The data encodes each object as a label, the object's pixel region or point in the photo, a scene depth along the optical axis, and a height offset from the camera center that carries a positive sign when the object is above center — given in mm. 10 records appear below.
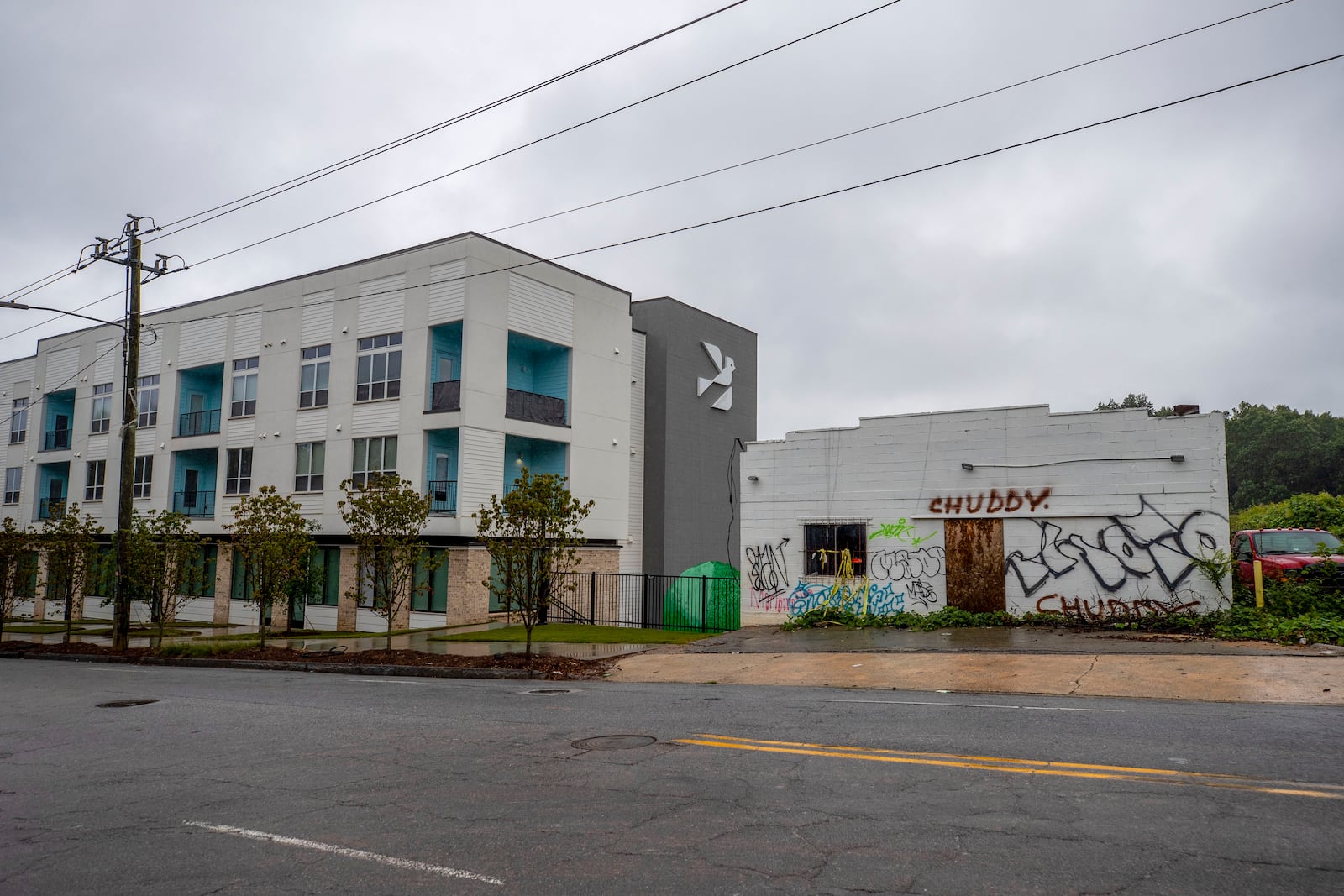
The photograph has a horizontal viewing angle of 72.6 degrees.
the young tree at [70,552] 25453 -245
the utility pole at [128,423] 22188 +2915
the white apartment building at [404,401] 28594 +4989
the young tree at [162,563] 23719 -508
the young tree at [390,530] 20078 +314
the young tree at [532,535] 16906 +186
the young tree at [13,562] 26656 -557
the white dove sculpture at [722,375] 37969 +7153
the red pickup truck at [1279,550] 17891 -57
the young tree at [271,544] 21406 -9
